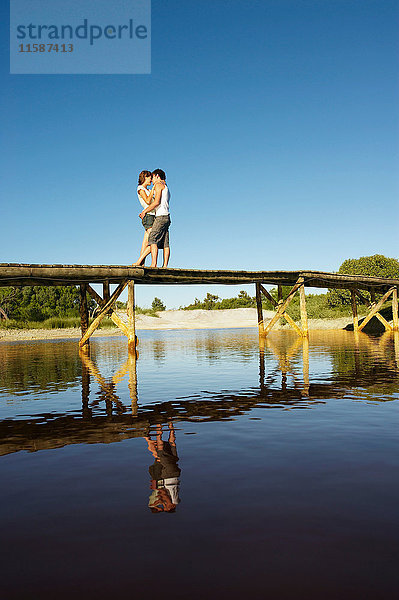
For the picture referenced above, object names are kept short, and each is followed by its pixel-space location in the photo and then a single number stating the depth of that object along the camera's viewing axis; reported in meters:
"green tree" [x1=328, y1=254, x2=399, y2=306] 56.66
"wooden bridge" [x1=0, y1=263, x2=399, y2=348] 15.13
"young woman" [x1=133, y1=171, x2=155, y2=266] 14.98
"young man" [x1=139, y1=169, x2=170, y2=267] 14.62
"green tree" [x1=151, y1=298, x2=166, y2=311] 76.43
